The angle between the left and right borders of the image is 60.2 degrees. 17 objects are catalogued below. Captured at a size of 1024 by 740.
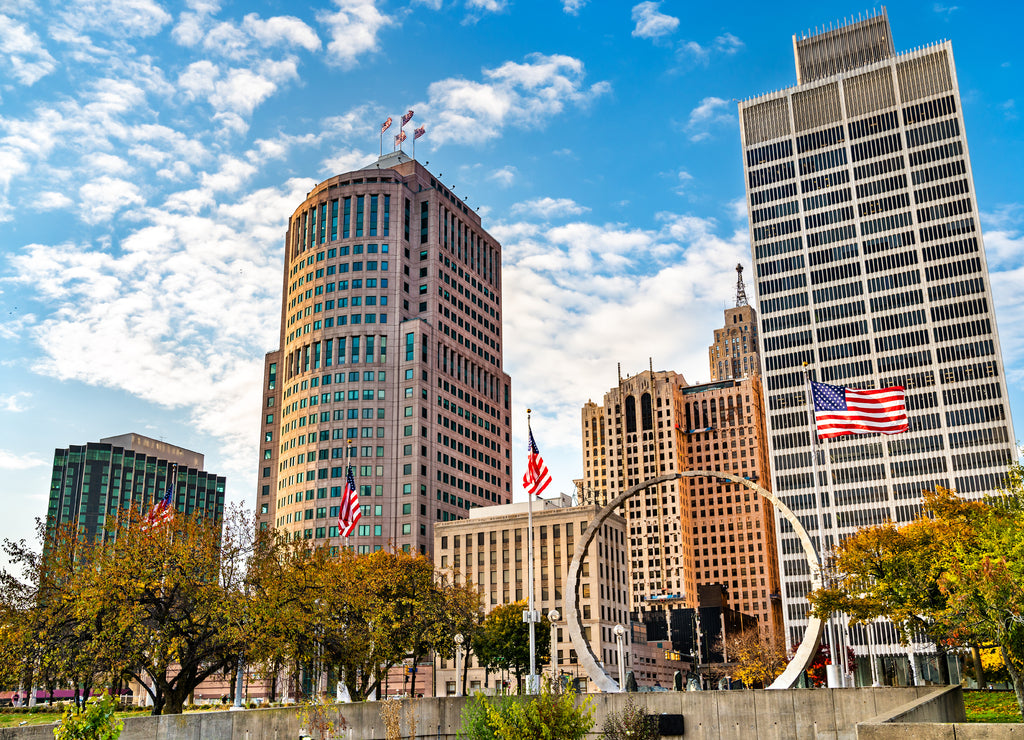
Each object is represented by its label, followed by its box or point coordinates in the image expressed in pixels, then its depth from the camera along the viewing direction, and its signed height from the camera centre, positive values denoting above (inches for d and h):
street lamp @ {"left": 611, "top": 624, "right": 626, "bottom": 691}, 2390.7 -47.6
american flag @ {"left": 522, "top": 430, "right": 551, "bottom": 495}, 2054.6 +332.2
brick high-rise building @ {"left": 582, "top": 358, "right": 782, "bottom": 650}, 6761.8 -24.5
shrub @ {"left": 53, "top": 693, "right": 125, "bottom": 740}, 802.8 -81.1
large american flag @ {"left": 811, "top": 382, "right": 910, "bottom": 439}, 1964.8 +433.1
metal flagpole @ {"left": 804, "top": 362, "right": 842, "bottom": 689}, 1662.2 -98.1
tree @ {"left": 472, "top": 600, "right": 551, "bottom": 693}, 4003.4 -81.3
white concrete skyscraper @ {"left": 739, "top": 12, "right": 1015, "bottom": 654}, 5556.1 +2164.9
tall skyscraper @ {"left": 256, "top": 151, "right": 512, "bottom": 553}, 5703.7 +1711.8
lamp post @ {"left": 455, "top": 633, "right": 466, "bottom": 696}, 4512.6 -215.8
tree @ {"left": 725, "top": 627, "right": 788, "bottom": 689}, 4480.8 -223.8
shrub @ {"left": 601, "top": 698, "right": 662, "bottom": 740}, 1342.3 -155.9
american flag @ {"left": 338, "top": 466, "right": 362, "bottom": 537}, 2691.9 +344.6
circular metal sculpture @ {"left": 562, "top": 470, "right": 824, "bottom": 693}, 1724.9 +1.2
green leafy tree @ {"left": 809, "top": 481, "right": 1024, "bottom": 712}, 1195.9 +71.9
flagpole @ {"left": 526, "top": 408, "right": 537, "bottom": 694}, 1656.3 -72.4
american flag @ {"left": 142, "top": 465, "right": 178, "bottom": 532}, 1847.2 +263.1
